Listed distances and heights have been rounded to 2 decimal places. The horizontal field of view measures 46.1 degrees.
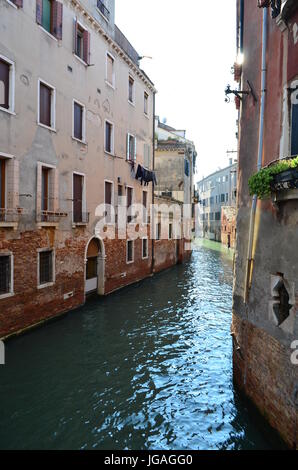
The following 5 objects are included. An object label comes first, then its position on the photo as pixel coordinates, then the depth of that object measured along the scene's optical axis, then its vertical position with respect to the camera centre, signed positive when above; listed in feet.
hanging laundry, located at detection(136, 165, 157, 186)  60.44 +8.38
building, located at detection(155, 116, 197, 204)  90.27 +14.37
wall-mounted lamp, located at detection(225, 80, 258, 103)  21.48 +8.27
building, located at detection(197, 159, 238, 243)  151.94 +12.31
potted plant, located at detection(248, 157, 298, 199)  14.85 +2.14
